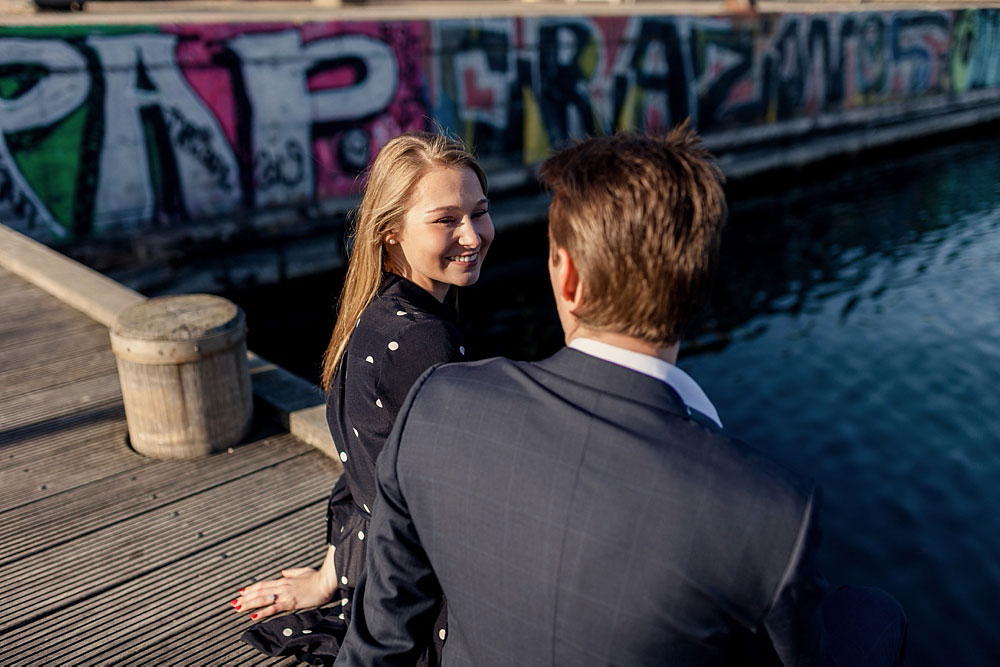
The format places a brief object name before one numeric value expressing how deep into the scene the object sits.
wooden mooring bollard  4.13
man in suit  1.43
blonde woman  2.46
